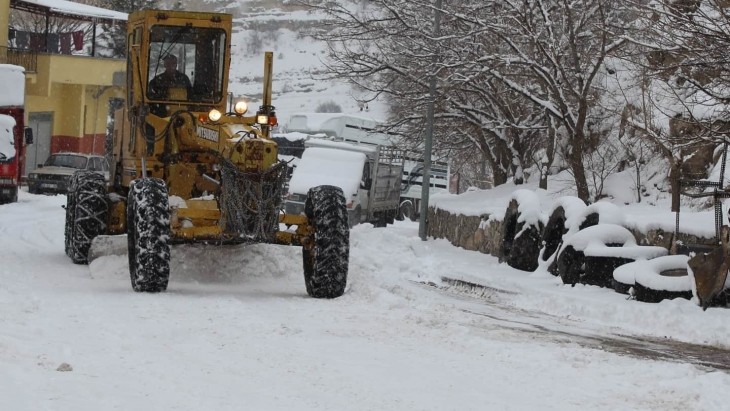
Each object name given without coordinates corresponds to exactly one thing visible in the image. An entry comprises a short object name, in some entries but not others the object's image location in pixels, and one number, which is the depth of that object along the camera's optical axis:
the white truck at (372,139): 42.66
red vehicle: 31.33
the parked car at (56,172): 37.78
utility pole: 25.63
